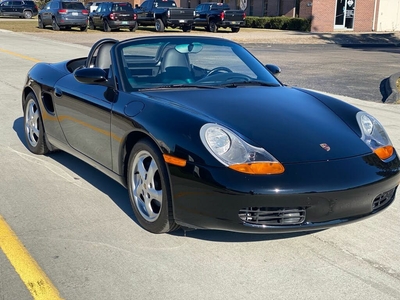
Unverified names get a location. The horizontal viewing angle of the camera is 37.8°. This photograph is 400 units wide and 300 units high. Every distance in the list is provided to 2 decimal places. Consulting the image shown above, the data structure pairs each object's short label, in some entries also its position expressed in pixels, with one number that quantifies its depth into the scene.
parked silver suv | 31.52
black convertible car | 3.75
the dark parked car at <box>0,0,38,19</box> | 49.47
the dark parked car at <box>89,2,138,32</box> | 32.03
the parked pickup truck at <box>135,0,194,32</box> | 32.12
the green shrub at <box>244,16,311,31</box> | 39.00
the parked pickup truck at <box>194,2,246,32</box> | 33.59
